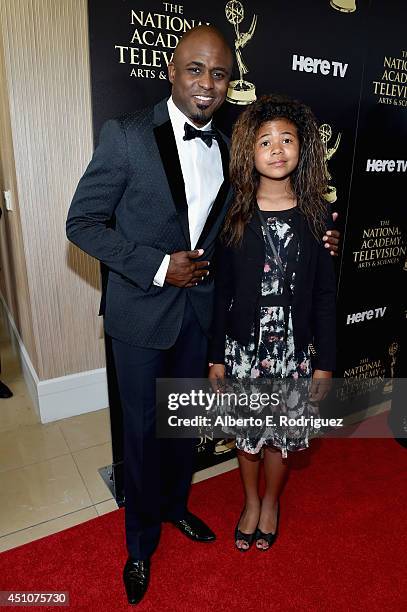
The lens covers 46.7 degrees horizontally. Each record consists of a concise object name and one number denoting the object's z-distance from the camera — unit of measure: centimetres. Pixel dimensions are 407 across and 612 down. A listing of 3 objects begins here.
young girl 162
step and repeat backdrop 177
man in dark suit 148
